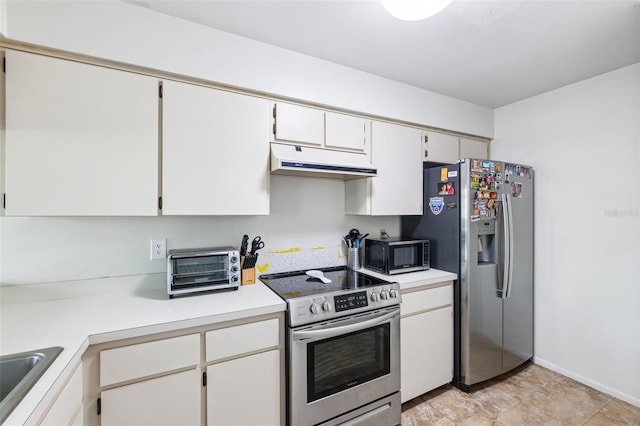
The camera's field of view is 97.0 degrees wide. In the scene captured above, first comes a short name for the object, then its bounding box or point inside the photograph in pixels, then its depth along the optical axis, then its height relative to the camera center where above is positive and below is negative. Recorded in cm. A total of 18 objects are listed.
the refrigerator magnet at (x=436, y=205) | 234 +6
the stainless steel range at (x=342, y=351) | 153 -82
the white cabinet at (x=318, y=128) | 188 +60
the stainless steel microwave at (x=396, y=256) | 218 -35
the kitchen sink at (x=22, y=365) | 92 -51
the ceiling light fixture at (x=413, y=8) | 122 +90
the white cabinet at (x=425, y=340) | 200 -95
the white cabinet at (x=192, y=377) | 119 -77
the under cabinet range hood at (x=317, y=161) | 175 +33
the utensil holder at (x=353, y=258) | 236 -38
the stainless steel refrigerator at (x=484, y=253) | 217 -33
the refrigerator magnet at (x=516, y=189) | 238 +20
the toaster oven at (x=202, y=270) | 158 -34
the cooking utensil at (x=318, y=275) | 198 -46
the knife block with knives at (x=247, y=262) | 189 -34
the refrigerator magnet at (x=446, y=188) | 224 +19
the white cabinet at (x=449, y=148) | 254 +62
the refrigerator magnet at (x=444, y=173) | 229 +32
